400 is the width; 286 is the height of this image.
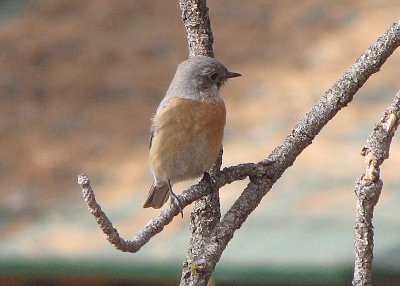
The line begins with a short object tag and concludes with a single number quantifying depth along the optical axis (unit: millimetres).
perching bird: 9180
